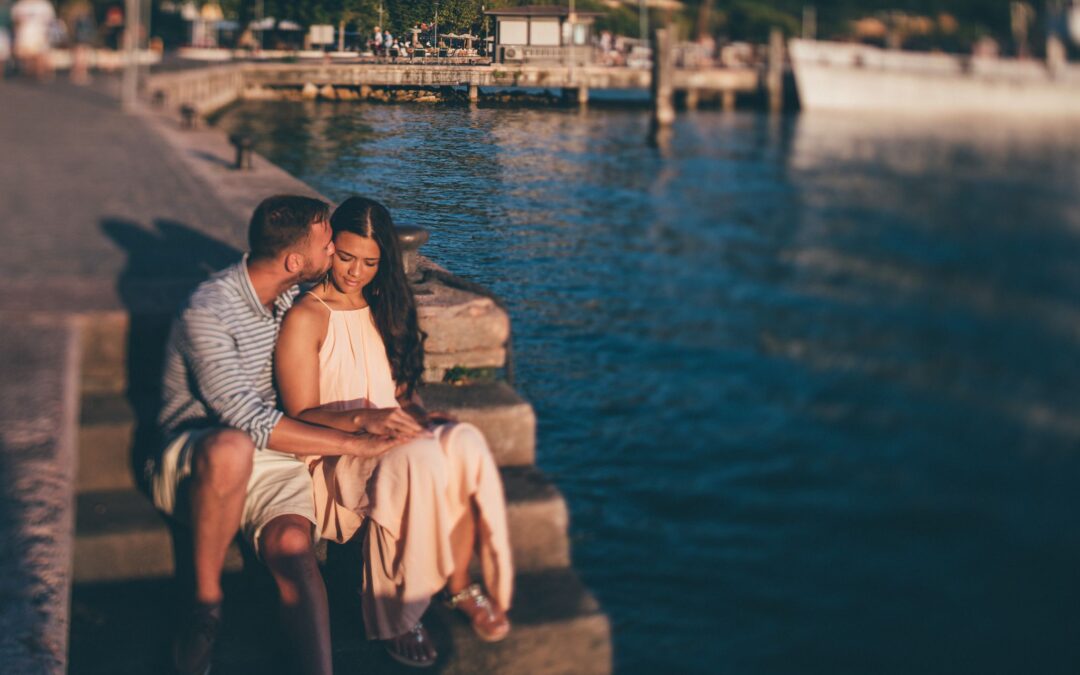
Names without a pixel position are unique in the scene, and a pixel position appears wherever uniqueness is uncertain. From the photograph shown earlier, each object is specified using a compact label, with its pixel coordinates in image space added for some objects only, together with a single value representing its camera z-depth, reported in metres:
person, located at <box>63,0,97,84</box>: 33.95
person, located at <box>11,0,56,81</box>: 29.31
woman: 2.46
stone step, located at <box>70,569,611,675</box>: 3.55
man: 2.90
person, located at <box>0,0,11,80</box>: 34.31
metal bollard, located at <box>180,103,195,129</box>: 17.08
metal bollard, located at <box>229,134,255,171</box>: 6.30
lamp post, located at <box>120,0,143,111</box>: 22.72
